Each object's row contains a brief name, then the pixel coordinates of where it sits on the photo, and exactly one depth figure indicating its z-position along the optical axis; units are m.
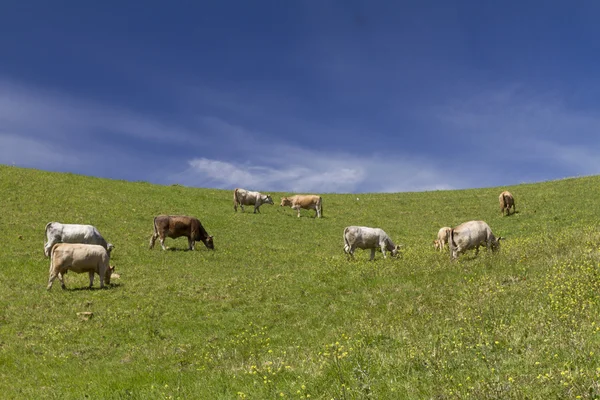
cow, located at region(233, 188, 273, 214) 42.19
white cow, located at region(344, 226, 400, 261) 23.64
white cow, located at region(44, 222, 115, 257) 25.02
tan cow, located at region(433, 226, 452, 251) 26.31
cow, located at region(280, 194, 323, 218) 42.75
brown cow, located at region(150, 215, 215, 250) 28.29
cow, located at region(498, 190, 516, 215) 38.88
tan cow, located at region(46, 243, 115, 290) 18.64
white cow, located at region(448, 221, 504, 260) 20.06
